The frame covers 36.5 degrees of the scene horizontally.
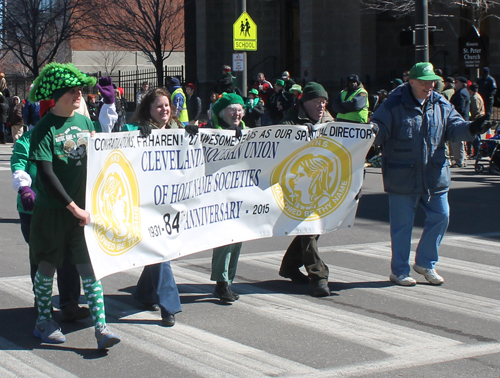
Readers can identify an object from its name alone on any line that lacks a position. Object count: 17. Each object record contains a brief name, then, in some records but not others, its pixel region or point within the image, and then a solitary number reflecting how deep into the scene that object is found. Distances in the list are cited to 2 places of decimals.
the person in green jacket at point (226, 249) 6.16
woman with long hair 5.52
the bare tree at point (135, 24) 32.75
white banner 5.18
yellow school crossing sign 18.00
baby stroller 15.43
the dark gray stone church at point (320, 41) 27.64
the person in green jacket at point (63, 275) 5.52
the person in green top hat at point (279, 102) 19.34
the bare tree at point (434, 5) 23.00
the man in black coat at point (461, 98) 16.98
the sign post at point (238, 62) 18.31
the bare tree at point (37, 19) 34.06
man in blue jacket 6.53
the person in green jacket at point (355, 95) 14.10
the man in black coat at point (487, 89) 18.98
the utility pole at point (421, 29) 15.81
